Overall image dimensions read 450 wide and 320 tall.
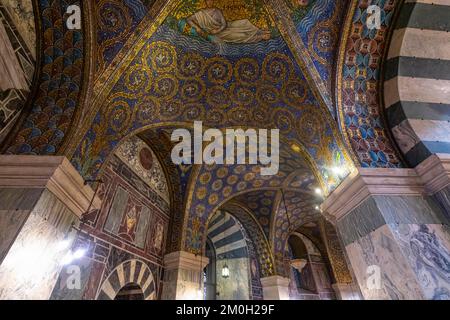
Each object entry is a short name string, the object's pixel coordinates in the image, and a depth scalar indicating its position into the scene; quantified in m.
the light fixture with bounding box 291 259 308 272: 8.36
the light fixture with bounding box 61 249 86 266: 3.63
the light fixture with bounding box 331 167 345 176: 3.92
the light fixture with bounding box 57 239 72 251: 3.20
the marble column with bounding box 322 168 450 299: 2.77
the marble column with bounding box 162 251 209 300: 5.81
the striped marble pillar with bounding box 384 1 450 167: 3.75
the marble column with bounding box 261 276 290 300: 8.55
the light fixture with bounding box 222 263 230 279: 9.47
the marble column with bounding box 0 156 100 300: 2.62
